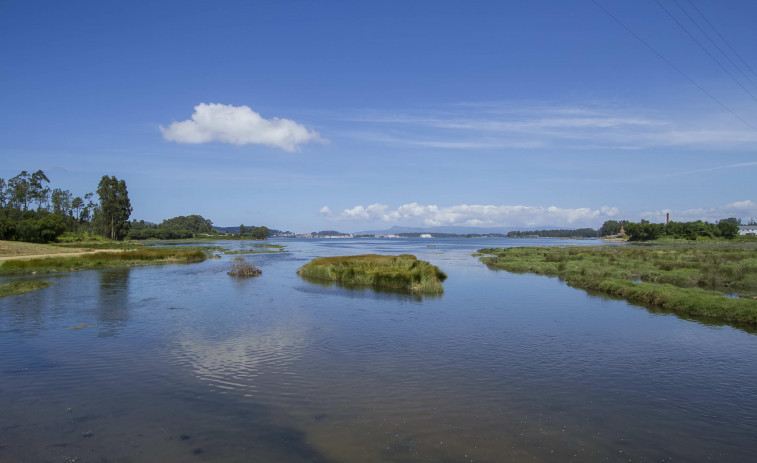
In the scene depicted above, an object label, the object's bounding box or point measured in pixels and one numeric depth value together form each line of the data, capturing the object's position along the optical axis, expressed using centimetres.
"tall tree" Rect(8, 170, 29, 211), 11569
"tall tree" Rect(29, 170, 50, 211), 12000
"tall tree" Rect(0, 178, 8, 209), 11331
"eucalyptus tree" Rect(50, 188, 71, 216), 13362
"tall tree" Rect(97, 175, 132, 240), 11875
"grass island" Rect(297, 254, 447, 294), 3431
